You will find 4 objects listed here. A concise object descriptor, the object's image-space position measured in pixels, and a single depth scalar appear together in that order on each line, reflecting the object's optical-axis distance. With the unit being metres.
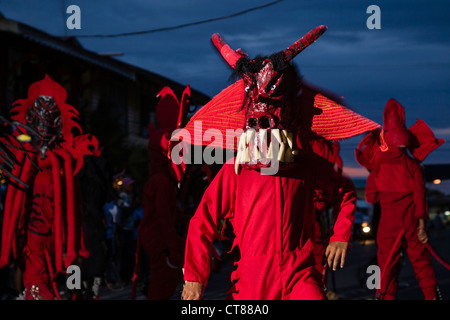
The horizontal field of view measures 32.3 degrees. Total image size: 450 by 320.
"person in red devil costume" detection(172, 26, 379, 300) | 4.49
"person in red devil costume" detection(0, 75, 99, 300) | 7.54
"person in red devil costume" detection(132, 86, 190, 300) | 7.67
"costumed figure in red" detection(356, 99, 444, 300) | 8.65
